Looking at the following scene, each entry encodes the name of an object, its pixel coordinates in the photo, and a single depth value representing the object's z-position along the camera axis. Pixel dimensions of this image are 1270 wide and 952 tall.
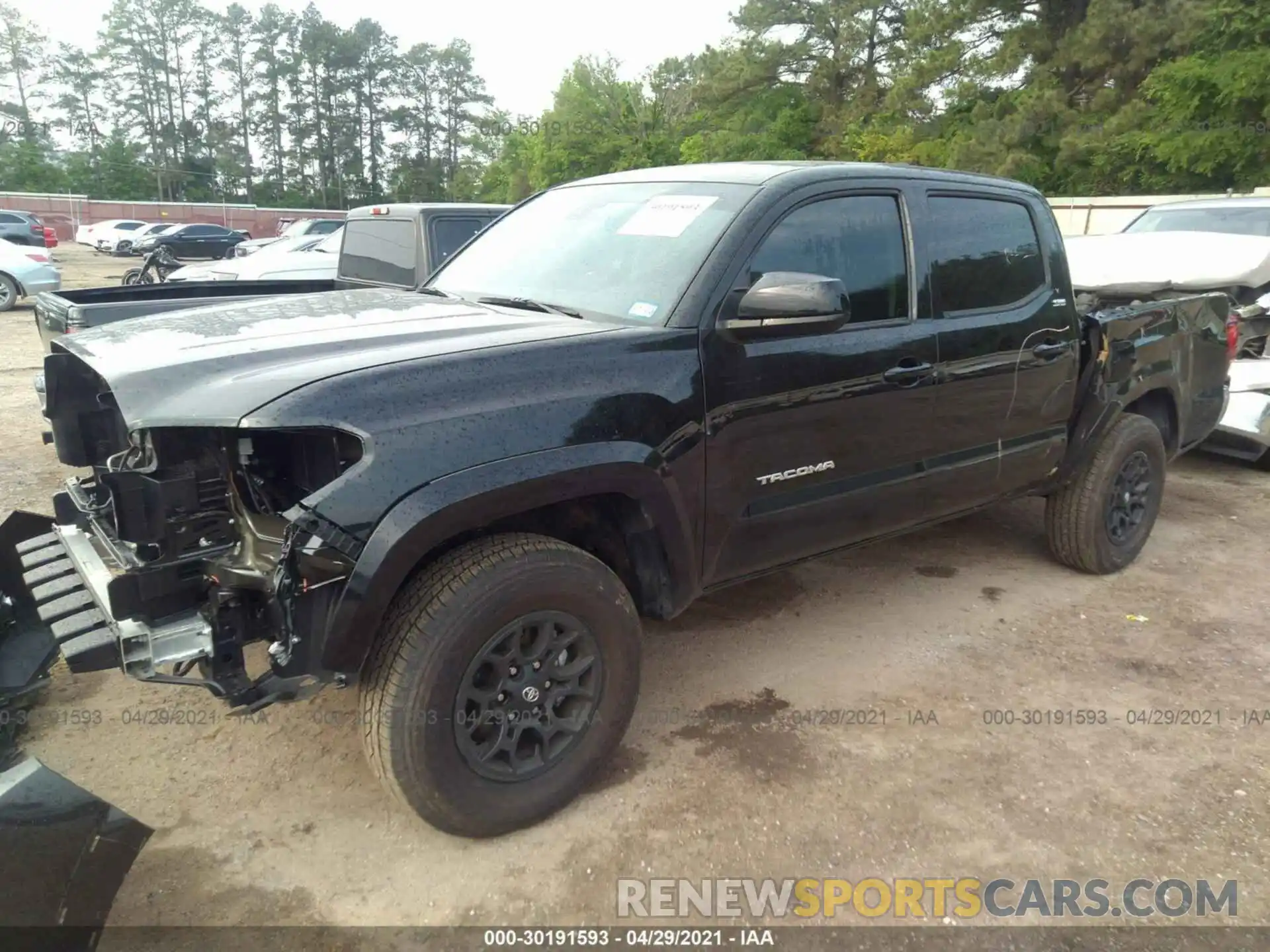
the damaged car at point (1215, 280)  6.08
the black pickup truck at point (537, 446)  2.26
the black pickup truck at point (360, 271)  5.29
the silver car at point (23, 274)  14.80
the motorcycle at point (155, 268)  11.34
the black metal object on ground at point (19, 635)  3.04
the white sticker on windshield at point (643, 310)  2.89
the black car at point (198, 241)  29.00
